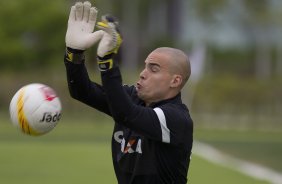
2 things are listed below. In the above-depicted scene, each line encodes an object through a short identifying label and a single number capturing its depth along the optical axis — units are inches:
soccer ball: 525.7
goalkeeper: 467.5
